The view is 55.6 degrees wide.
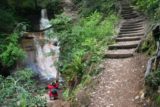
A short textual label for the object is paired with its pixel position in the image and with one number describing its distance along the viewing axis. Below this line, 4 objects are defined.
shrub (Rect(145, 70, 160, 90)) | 3.76
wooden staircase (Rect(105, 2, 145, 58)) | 6.04
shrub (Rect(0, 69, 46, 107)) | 5.25
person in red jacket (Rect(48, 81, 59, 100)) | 7.42
